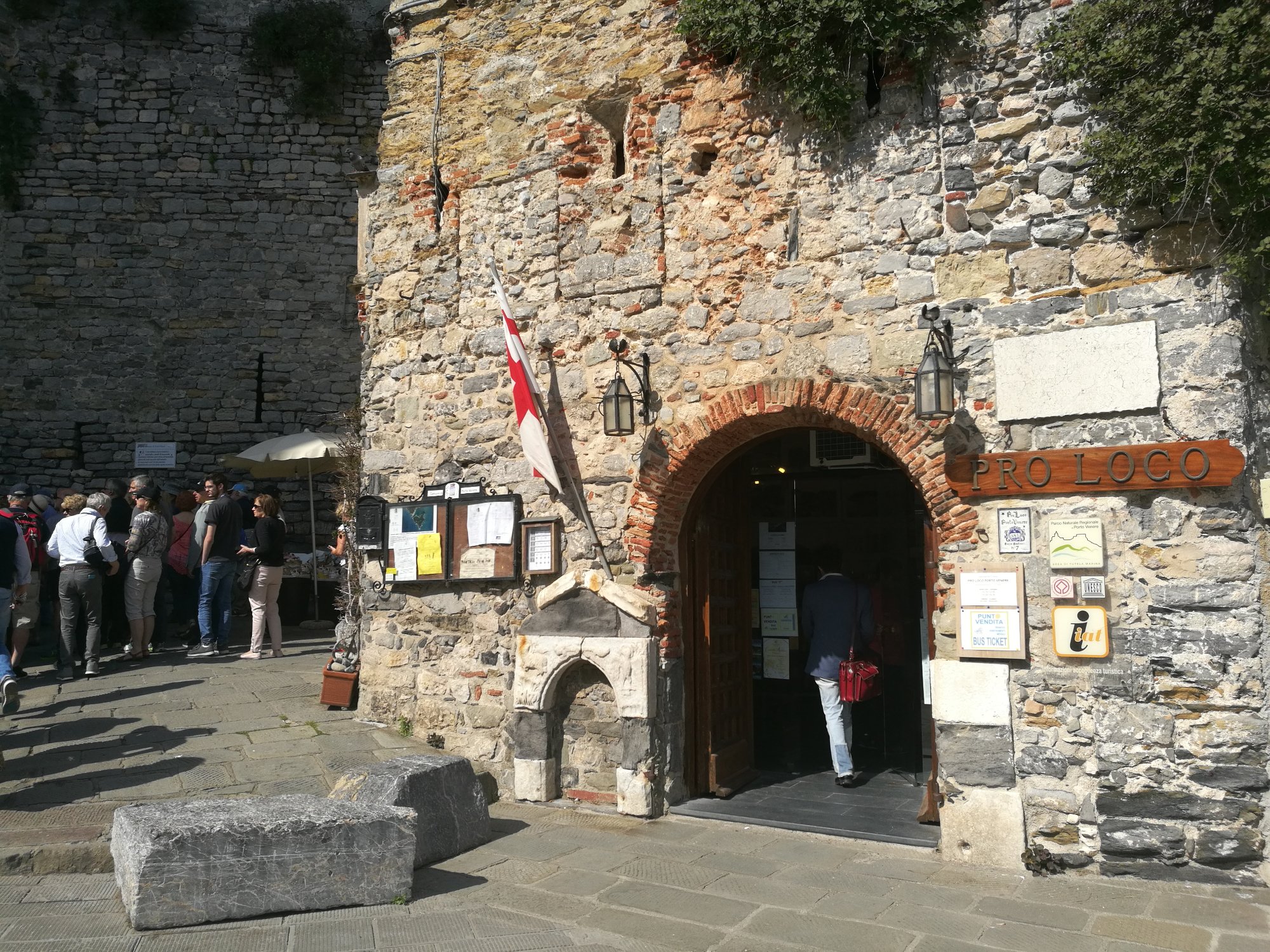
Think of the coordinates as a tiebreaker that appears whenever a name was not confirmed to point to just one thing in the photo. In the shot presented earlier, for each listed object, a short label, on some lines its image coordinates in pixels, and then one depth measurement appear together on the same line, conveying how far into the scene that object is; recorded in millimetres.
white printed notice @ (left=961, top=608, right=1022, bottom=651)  5086
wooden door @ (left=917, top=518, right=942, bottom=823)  5500
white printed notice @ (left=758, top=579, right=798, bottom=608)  7660
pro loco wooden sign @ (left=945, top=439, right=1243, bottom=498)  4711
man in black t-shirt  8758
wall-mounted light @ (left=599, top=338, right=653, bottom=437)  6082
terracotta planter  7254
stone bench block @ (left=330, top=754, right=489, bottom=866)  4902
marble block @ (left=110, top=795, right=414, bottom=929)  4043
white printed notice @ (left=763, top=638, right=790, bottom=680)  7582
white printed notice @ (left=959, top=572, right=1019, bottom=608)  5105
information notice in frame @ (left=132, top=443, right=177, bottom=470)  13461
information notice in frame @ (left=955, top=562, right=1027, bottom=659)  5082
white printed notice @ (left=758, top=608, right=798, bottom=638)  7625
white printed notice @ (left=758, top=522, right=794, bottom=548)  7723
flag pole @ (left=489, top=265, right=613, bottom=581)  6344
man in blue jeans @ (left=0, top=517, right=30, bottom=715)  5984
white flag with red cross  6309
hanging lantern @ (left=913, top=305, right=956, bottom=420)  5098
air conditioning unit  7078
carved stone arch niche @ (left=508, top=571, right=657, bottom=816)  6023
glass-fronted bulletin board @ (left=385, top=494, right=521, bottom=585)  6691
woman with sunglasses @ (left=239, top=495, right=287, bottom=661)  8633
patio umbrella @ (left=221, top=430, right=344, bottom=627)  11359
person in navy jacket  6711
